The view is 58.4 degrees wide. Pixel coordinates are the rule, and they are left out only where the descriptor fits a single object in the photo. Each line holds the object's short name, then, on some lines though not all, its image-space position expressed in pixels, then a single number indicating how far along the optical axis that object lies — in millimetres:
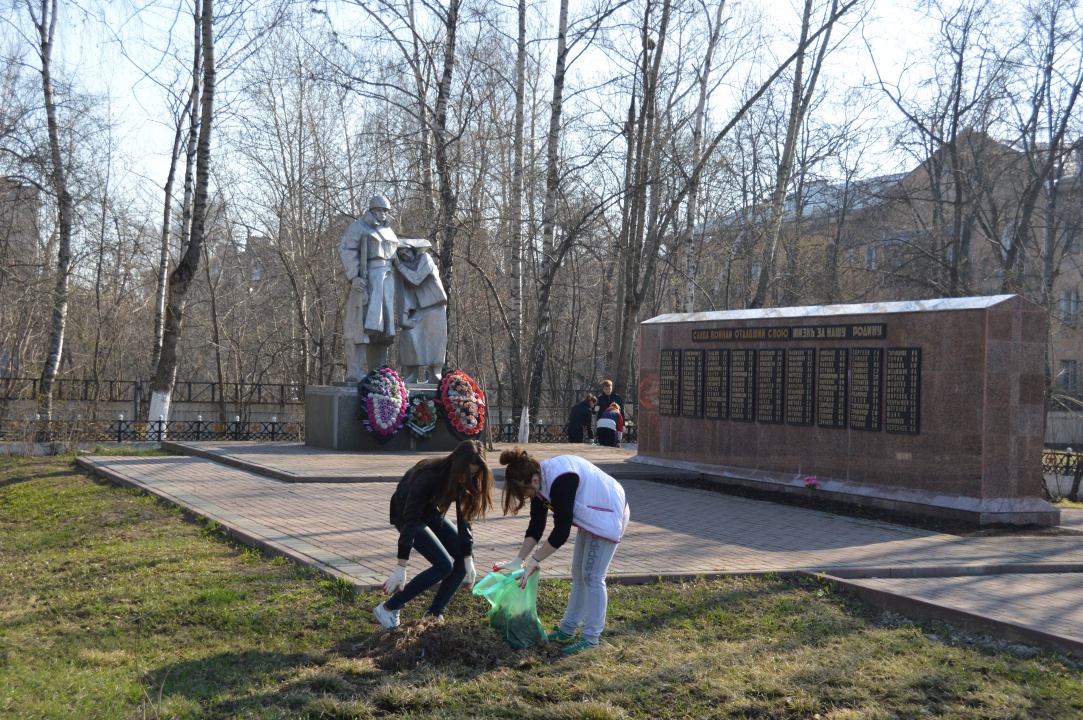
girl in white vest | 5141
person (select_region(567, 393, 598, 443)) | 20000
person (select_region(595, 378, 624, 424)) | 18234
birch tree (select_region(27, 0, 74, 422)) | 18328
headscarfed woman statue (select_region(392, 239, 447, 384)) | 16297
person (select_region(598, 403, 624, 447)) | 18516
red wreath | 15594
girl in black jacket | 5211
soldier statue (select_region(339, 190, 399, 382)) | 15648
